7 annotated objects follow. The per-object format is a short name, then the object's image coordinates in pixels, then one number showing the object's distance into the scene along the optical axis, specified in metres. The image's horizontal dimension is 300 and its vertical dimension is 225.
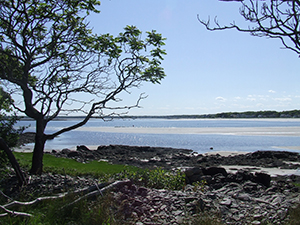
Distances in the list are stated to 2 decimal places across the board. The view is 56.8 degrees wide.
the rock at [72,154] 29.04
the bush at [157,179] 10.95
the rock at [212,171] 17.07
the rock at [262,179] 13.63
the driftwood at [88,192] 7.21
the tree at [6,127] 11.52
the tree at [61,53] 12.16
